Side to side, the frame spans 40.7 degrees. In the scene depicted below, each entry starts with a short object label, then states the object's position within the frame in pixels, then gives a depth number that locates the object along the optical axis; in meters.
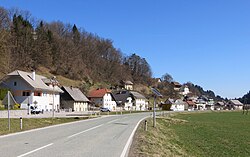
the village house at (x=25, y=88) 76.19
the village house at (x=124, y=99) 138.12
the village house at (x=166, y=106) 140.12
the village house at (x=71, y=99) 97.03
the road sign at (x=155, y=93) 32.38
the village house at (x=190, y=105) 194.12
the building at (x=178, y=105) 164.15
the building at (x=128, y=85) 157.64
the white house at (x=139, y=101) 144.62
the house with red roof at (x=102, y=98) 118.31
